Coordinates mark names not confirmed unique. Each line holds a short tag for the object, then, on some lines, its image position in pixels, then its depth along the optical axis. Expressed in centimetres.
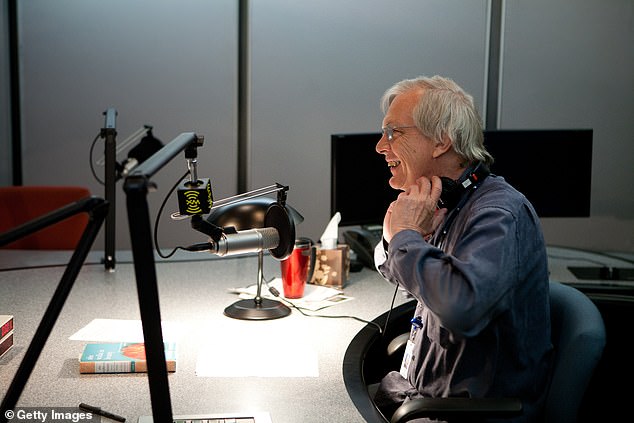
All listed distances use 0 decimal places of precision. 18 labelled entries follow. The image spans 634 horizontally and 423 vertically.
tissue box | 252
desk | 151
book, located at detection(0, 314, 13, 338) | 175
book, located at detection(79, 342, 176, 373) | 166
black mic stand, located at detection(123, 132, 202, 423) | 88
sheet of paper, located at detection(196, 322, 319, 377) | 170
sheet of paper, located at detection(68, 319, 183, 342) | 189
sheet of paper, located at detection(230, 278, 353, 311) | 230
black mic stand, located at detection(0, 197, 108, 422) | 95
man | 146
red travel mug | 233
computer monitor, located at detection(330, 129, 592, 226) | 279
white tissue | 254
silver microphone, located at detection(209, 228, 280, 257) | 183
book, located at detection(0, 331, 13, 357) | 175
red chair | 327
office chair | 144
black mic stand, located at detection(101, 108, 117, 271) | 264
